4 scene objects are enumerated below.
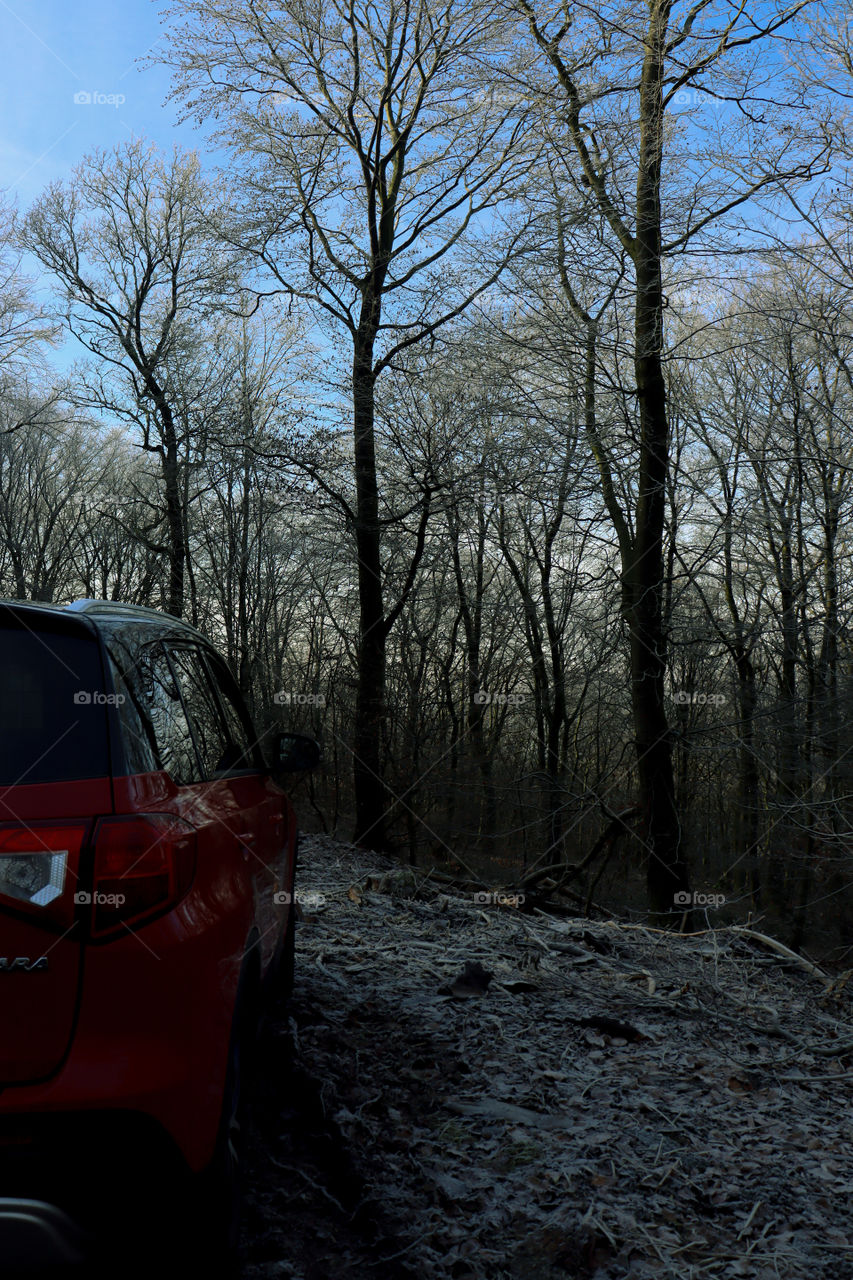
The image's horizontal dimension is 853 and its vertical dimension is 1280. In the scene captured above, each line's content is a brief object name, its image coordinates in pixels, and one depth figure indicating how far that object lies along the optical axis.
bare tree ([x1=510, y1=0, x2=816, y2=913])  9.71
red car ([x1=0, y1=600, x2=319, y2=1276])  1.72
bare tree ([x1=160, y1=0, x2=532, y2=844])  13.99
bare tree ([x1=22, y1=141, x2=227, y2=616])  22.28
